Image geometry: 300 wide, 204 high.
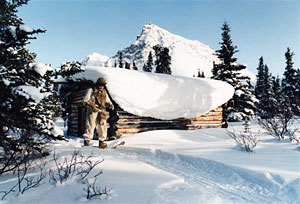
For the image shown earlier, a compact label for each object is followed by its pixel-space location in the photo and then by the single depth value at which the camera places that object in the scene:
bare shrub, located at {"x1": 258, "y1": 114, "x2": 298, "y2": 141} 6.03
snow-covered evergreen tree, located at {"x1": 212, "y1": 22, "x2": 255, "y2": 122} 16.41
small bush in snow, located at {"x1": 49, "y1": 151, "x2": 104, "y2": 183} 2.52
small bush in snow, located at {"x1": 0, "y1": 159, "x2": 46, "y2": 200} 2.26
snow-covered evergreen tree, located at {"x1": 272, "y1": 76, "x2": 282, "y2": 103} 29.88
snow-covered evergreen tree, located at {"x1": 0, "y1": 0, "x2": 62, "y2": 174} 3.09
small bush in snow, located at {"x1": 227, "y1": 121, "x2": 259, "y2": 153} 4.40
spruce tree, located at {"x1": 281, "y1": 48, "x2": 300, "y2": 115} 28.05
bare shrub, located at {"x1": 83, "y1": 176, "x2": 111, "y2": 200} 2.12
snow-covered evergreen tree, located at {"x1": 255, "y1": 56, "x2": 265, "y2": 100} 29.62
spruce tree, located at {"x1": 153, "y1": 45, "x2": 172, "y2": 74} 40.32
